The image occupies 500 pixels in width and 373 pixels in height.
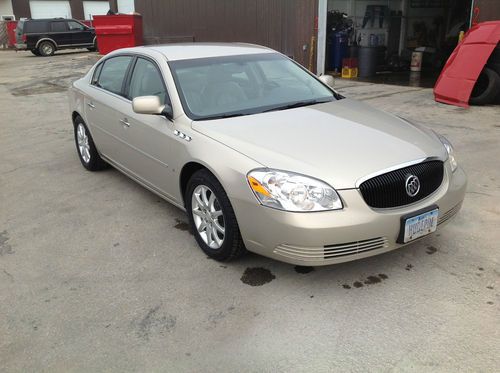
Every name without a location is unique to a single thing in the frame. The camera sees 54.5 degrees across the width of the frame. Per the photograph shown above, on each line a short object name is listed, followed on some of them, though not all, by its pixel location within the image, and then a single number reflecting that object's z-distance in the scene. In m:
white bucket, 14.04
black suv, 23.56
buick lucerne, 2.94
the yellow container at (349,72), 13.22
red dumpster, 18.16
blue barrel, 13.71
